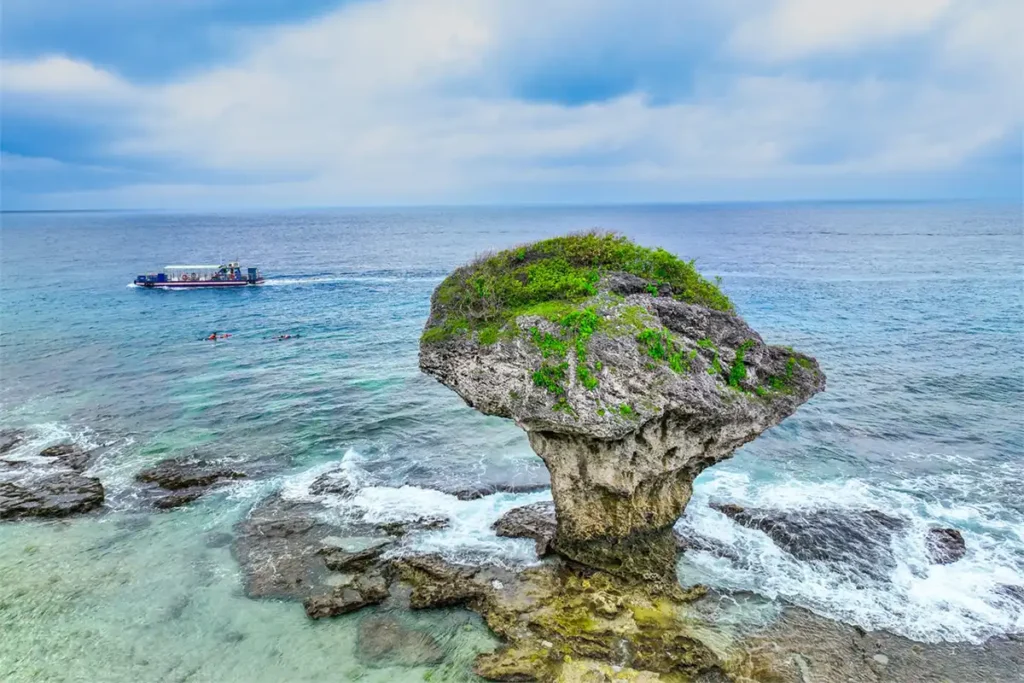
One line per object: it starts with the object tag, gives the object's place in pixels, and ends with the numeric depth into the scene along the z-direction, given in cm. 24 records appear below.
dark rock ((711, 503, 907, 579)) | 2250
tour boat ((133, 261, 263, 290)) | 8412
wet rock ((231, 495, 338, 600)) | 2183
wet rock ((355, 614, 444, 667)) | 1830
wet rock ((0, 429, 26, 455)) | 3253
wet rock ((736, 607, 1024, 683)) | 1747
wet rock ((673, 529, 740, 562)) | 2275
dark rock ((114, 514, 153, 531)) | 2552
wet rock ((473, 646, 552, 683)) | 1736
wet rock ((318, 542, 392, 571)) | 2253
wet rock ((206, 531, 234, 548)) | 2436
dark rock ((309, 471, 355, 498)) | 2828
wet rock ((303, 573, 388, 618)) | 2023
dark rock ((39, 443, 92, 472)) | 3072
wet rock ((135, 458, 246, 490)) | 2903
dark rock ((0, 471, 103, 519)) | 2630
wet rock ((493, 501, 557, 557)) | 2333
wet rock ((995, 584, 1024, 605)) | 2064
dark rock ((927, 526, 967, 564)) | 2261
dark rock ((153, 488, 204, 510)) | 2719
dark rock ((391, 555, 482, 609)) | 2048
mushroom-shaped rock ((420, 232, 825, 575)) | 1770
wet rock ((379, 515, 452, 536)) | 2488
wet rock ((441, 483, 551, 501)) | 2777
